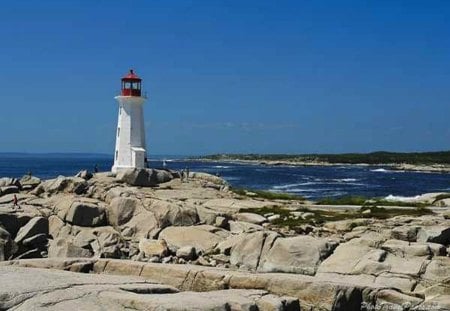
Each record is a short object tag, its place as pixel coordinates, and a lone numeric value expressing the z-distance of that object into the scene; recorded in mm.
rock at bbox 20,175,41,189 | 43156
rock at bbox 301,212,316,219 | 34438
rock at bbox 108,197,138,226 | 33875
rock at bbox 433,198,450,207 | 41978
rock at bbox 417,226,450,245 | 26125
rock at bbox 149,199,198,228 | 32531
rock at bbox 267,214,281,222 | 33156
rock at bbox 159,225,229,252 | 29194
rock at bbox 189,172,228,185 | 49559
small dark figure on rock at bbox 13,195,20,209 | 35097
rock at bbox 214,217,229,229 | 31922
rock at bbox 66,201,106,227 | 33531
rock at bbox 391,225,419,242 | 26547
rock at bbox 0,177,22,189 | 42312
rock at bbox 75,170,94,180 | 43762
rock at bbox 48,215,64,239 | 32562
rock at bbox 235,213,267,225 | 33219
